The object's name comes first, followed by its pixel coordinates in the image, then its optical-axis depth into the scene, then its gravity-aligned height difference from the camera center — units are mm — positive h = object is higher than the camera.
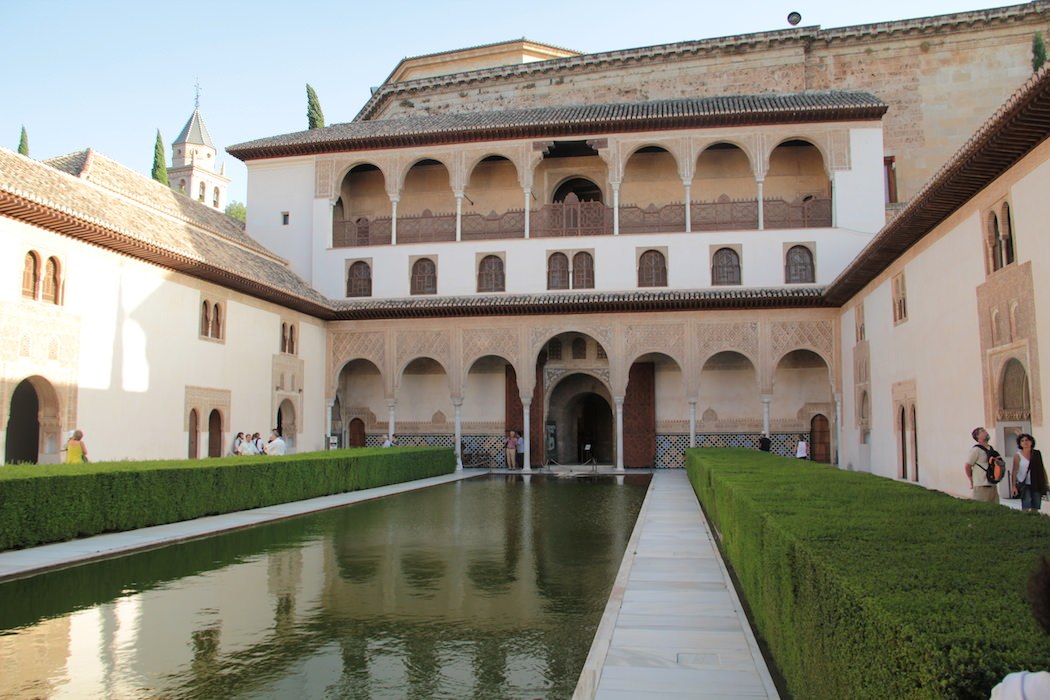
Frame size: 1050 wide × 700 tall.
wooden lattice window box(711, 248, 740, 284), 23703 +4306
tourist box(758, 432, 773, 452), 22153 -412
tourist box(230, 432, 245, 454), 18300 -210
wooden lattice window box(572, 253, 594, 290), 24355 +4369
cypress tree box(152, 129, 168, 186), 38531 +11840
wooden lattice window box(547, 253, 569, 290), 24531 +4357
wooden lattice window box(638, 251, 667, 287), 24047 +4336
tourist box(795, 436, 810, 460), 22116 -599
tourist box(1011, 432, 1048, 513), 8945 -515
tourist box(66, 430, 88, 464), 12641 -215
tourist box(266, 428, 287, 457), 17647 -290
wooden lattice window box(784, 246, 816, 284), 23375 +4250
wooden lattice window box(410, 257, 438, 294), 25328 +4435
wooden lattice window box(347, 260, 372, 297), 25641 +4415
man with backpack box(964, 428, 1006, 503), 8836 -450
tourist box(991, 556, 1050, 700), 1878 -549
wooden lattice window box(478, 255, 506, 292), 24922 +4412
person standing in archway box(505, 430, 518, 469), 24719 -541
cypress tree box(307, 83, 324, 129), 34750 +12666
